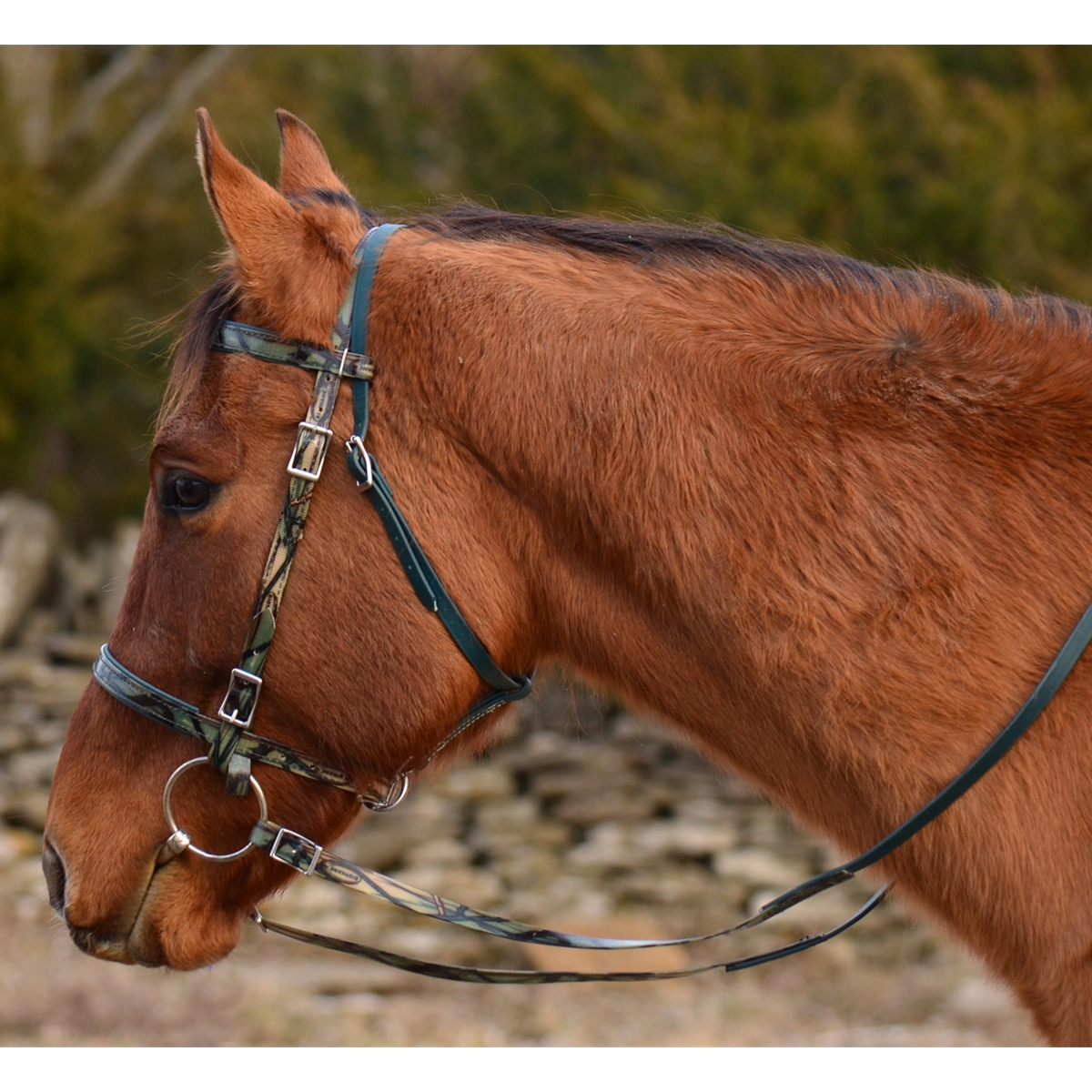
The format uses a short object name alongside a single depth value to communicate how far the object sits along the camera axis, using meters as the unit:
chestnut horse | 3.35
